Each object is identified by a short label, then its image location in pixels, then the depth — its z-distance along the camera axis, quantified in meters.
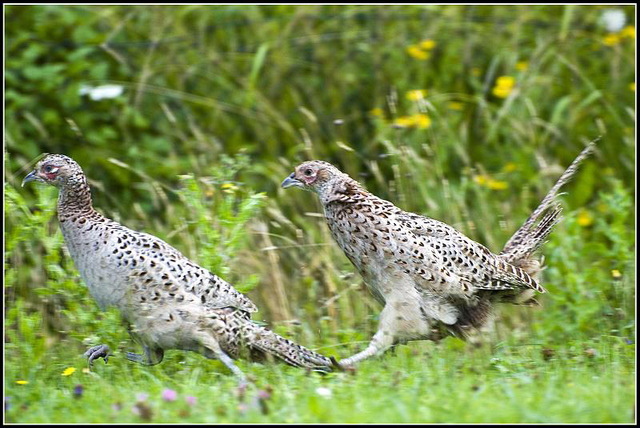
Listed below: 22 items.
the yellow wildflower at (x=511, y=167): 17.20
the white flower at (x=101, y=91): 16.94
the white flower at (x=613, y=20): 18.12
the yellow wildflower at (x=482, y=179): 16.20
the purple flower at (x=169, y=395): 8.81
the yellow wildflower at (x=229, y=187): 12.03
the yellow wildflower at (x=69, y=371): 10.70
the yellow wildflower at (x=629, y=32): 17.97
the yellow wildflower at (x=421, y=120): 16.54
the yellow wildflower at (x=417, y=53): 18.67
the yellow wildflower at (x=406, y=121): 17.06
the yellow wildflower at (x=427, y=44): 18.62
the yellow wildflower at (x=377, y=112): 18.37
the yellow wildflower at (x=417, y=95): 14.34
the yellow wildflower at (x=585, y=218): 16.19
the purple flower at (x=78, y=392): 9.36
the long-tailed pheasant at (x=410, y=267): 11.05
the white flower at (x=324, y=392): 9.07
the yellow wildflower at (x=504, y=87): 17.83
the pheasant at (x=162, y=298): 10.43
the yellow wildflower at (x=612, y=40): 18.03
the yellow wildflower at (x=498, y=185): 16.94
